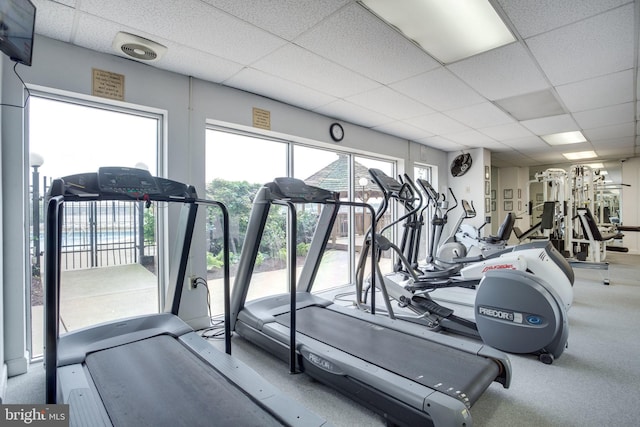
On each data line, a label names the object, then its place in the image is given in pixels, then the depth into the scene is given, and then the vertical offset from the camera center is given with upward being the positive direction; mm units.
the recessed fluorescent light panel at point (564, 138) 5426 +1300
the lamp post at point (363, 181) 5176 +483
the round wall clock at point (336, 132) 4402 +1105
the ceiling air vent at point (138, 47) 2320 +1251
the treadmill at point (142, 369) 1437 -910
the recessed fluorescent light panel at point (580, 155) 7155 +1314
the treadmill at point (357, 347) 1645 -927
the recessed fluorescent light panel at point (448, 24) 2025 +1302
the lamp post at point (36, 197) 2448 +107
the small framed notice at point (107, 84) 2553 +1028
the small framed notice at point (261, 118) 3533 +1036
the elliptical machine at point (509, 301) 2361 -739
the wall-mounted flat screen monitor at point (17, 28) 1218 +751
